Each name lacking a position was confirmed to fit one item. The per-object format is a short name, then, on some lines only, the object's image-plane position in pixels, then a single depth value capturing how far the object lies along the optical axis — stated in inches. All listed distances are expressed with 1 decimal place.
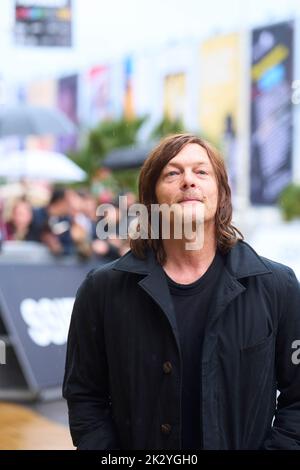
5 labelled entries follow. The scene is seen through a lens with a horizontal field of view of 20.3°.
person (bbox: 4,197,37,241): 353.6
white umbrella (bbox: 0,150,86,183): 504.4
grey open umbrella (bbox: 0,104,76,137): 436.1
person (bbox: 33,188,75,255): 281.0
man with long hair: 78.8
